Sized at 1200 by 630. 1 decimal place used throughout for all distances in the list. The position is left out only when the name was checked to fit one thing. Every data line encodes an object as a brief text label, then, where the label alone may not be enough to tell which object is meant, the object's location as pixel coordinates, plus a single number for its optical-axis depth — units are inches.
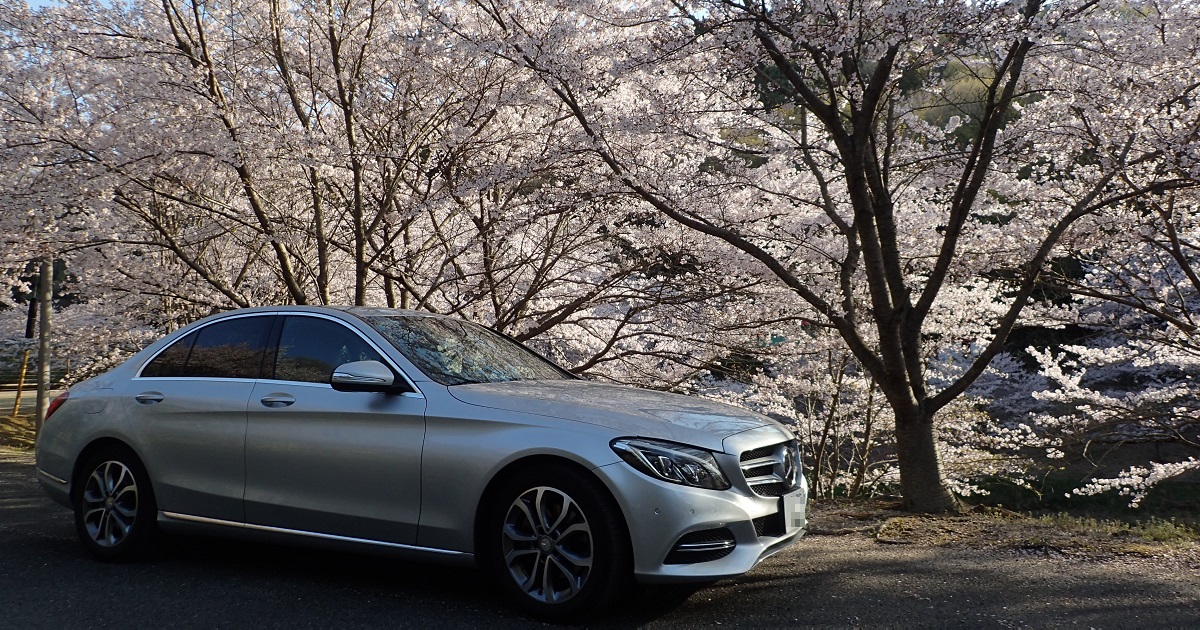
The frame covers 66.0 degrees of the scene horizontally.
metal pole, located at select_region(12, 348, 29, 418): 804.6
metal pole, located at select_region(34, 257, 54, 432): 620.1
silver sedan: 152.7
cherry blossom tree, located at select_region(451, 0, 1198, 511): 276.5
